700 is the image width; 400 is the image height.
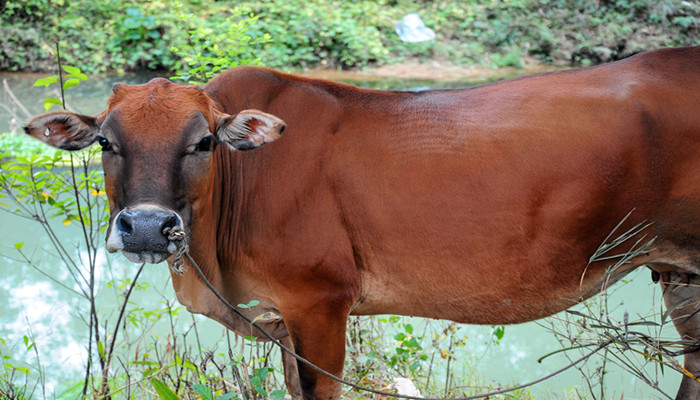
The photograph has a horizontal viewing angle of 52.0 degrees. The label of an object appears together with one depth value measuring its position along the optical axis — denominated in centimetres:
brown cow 358
